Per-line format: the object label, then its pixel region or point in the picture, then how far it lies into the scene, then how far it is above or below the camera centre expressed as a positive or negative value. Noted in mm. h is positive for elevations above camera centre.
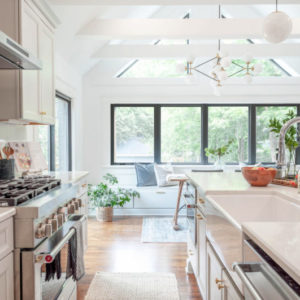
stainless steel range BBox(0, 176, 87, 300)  1372 -430
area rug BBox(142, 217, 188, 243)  3787 -1152
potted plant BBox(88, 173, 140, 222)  4656 -812
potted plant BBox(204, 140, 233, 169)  5305 -129
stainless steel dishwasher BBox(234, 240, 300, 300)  668 -331
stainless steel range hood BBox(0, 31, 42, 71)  1542 +513
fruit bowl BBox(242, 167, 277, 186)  1984 -195
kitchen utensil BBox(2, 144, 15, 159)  2414 -37
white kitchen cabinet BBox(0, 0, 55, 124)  2059 +499
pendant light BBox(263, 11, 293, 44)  1920 +754
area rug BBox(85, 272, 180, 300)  2398 -1167
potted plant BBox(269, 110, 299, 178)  2097 +41
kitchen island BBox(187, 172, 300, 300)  811 -344
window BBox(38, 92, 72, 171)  3697 +104
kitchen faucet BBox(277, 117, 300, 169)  1701 +14
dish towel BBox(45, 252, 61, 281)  1533 -634
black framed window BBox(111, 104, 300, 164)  5801 +279
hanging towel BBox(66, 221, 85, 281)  1812 -671
